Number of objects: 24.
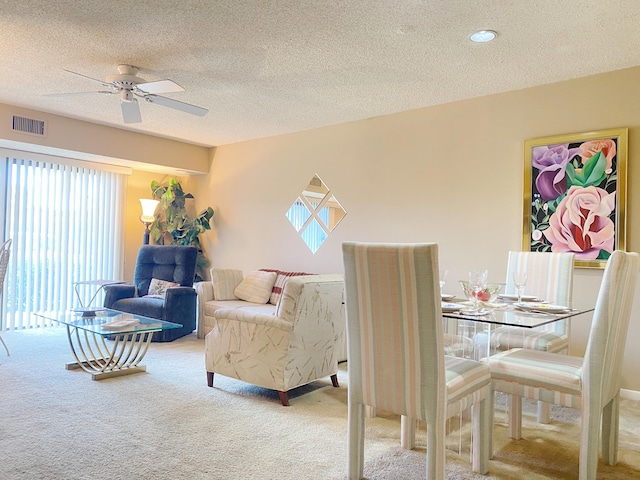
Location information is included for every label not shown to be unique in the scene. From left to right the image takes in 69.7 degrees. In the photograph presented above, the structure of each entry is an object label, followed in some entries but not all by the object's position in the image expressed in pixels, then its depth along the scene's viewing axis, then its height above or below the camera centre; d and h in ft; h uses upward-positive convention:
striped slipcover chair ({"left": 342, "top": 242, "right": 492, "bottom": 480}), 5.94 -1.42
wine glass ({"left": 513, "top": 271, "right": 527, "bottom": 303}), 8.82 -0.61
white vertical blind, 17.58 +0.15
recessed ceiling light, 9.45 +4.43
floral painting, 11.40 +1.46
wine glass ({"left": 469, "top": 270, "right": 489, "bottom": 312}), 8.38 -0.65
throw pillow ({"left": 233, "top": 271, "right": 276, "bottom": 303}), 17.11 -1.76
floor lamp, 20.16 +1.13
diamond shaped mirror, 17.21 +1.14
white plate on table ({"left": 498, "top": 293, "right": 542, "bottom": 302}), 9.36 -1.02
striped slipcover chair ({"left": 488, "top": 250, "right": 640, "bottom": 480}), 6.48 -1.88
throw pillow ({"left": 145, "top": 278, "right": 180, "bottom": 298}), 17.88 -1.94
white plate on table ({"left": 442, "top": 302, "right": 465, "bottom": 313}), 7.90 -1.09
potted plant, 20.85 +0.81
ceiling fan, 11.14 +3.67
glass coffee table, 10.96 -2.22
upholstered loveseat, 9.93 -2.21
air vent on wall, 15.67 +3.74
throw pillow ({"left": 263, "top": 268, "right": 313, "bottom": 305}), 17.06 -1.64
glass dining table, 7.19 -1.10
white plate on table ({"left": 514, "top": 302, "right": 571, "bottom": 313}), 7.97 -1.05
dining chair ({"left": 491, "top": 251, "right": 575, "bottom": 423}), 9.53 -0.97
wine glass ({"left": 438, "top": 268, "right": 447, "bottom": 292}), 8.79 -0.55
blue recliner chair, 16.33 -2.00
